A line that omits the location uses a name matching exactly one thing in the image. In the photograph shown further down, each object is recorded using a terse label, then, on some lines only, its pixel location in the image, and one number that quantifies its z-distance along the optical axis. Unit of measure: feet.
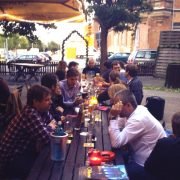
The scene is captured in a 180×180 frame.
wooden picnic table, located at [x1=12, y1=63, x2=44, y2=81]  41.18
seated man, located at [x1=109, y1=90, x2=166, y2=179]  8.36
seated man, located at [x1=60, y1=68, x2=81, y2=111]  14.65
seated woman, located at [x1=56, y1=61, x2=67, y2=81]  19.16
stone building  84.83
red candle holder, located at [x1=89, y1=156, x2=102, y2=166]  6.67
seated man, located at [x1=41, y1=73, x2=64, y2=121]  11.77
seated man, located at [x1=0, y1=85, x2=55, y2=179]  7.73
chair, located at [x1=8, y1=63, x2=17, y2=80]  45.43
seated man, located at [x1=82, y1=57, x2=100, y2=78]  25.96
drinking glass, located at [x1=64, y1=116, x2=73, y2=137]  9.12
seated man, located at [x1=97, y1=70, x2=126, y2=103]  16.33
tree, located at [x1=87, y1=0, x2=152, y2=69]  49.00
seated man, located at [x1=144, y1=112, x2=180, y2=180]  6.91
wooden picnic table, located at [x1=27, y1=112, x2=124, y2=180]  6.32
